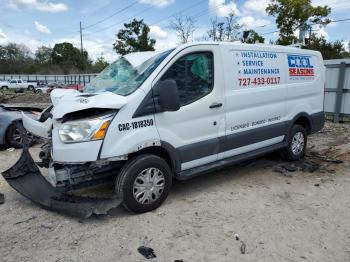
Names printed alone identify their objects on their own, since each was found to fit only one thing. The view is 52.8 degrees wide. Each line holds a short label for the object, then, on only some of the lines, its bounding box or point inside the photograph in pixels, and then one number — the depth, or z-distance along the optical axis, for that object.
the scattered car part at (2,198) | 4.93
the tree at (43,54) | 91.73
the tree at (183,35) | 30.97
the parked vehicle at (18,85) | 47.16
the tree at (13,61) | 81.69
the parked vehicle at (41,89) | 43.94
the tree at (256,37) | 34.15
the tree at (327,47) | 33.78
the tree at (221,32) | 28.53
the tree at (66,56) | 81.63
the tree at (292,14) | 33.81
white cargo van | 4.04
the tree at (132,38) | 47.84
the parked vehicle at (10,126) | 8.15
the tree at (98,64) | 75.14
